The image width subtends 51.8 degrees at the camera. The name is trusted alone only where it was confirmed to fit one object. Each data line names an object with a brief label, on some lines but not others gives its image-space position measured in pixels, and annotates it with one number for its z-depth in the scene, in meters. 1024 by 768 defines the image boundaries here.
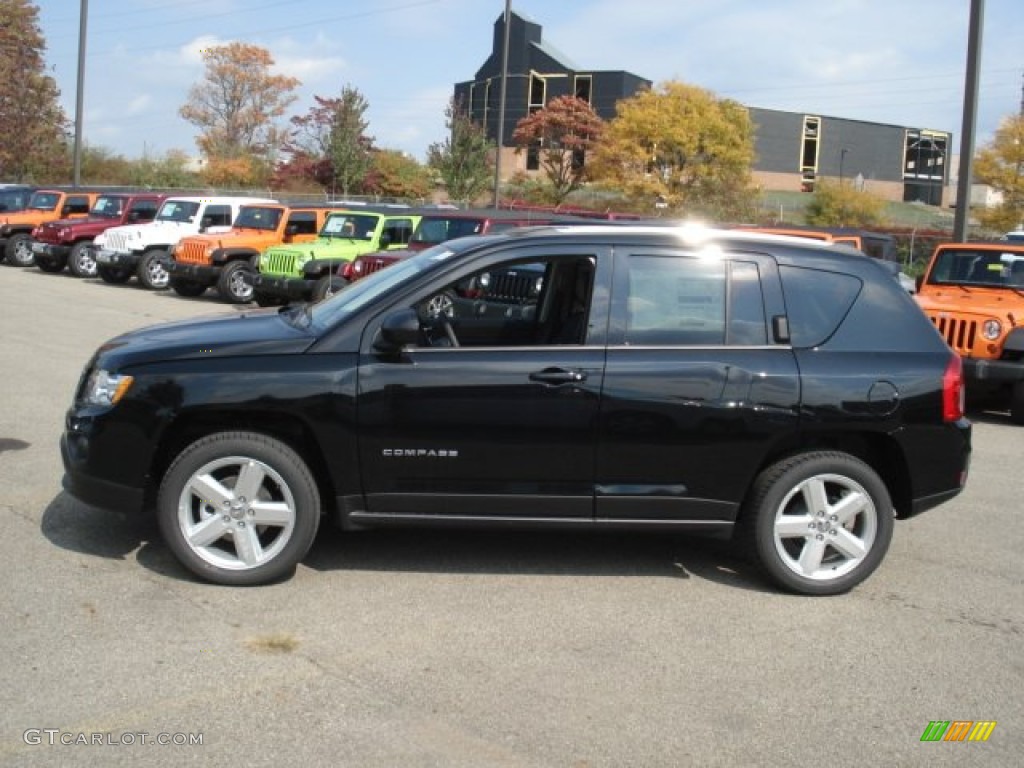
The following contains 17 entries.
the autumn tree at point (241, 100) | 68.88
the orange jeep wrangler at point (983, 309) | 10.02
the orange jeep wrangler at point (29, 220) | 25.31
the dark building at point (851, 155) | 72.19
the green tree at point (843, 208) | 40.59
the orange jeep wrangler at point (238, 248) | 18.64
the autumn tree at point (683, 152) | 34.88
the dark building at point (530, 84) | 62.78
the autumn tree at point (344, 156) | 42.84
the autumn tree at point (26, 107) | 46.99
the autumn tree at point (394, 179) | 45.69
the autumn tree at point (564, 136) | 42.84
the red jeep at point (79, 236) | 23.06
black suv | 4.86
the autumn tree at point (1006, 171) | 34.16
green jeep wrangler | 16.95
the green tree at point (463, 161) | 38.66
